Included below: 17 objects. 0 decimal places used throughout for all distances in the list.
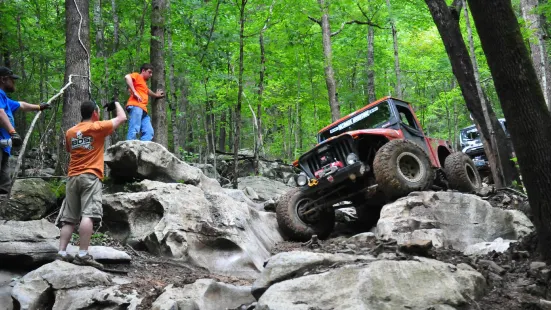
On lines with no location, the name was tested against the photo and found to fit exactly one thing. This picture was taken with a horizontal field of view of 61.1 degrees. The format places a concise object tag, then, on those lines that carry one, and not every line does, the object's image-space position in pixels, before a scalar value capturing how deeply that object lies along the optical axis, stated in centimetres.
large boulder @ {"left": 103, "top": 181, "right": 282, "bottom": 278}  642
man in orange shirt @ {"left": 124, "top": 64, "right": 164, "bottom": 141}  841
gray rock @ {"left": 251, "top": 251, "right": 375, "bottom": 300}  431
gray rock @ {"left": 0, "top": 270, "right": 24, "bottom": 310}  448
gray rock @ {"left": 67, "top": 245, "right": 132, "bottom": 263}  545
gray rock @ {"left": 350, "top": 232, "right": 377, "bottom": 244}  714
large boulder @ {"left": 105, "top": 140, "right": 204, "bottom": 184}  756
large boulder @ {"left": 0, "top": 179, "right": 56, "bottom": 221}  664
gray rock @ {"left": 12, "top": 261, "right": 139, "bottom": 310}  438
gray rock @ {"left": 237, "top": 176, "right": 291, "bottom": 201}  1221
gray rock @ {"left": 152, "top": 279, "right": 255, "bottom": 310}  419
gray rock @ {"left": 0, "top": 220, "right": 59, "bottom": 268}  518
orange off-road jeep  819
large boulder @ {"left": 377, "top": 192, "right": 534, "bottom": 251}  716
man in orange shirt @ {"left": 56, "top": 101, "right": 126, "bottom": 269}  514
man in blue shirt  560
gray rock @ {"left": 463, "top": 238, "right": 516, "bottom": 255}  602
